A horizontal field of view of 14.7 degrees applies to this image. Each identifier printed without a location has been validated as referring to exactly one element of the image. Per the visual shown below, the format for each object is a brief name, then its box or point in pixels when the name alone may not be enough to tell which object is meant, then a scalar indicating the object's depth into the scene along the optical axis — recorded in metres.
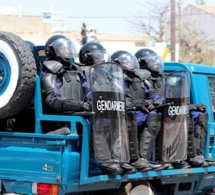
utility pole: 38.67
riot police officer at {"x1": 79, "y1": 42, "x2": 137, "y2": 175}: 9.80
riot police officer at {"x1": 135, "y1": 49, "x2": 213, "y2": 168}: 9.74
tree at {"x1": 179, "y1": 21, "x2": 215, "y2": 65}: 56.18
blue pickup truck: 8.25
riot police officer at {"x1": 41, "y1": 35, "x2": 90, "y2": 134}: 8.60
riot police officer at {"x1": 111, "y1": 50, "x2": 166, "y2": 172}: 8.73
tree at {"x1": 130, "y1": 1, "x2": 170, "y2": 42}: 61.61
